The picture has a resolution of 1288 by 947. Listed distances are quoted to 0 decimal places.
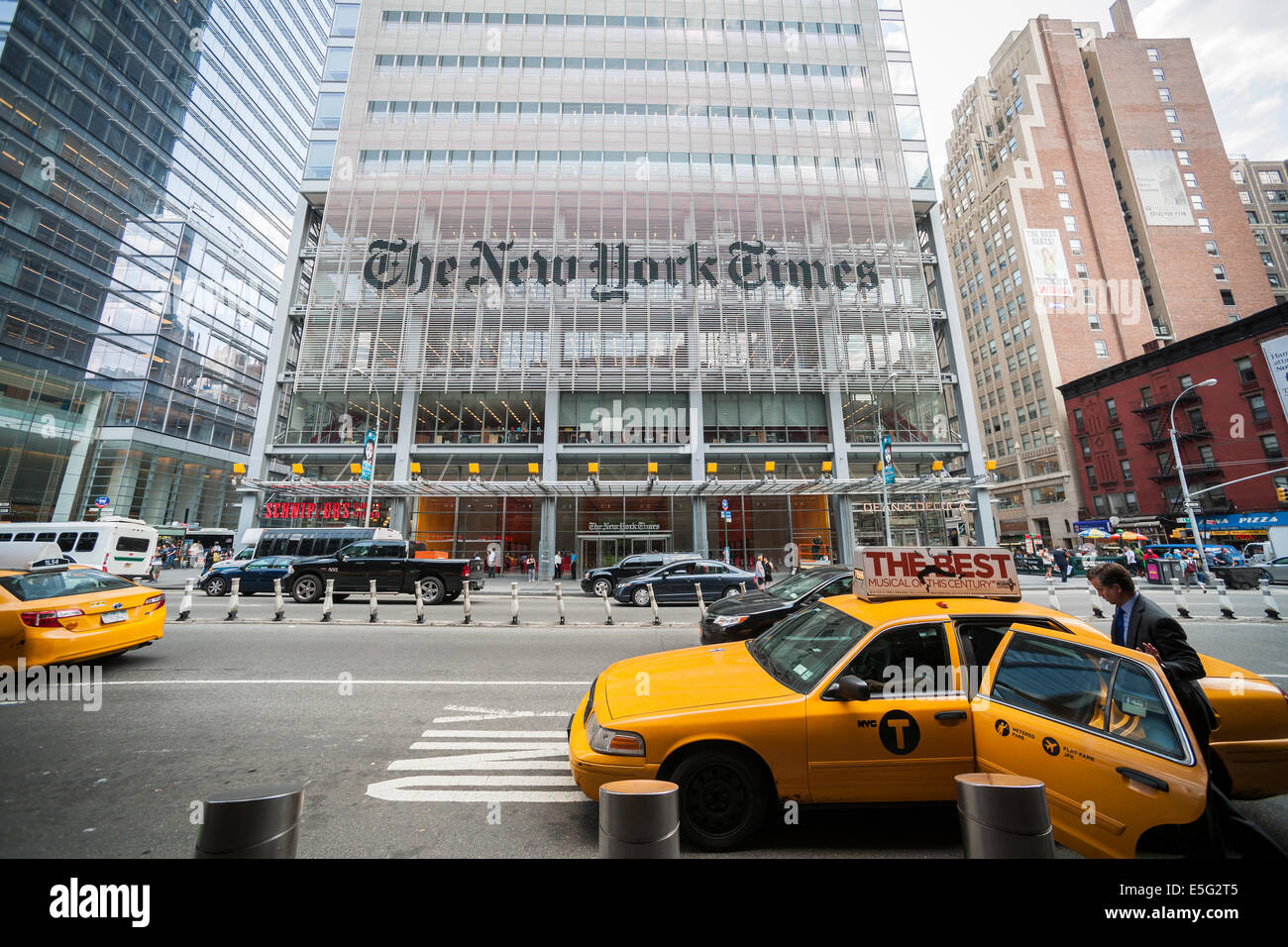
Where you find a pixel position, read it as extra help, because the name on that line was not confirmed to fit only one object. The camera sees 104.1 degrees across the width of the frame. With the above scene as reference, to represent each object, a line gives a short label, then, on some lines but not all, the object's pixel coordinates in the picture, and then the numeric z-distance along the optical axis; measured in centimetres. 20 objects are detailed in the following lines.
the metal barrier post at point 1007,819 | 179
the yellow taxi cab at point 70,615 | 584
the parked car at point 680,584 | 1508
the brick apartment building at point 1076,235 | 5116
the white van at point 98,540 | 2023
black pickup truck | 1460
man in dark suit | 235
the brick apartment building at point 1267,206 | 5856
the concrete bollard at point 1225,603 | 1230
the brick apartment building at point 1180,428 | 3512
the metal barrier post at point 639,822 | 174
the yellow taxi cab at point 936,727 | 272
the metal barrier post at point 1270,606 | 1184
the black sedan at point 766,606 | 828
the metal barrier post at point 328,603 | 1103
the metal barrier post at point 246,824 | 158
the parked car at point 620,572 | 1720
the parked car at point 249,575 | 1656
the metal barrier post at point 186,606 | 1087
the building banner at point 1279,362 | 2878
